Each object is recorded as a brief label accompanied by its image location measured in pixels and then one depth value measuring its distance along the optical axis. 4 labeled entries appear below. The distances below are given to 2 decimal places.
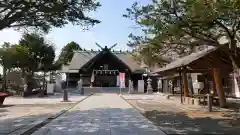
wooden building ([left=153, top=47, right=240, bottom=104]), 9.70
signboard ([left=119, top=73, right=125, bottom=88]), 19.29
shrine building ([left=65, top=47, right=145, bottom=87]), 28.47
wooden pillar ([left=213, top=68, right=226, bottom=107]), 9.51
